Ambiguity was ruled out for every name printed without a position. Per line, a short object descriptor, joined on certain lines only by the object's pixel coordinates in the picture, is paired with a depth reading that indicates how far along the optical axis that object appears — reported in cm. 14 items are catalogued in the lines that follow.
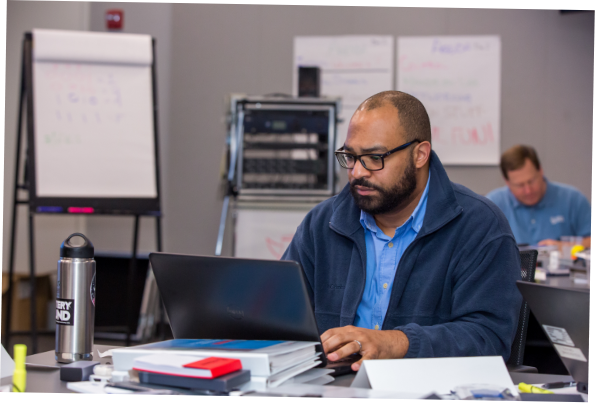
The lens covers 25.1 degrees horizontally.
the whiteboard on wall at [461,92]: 779
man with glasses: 445
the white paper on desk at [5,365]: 354
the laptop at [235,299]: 328
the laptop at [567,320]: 283
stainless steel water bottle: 384
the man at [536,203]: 713
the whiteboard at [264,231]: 675
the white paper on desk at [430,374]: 309
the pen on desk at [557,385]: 344
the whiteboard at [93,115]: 676
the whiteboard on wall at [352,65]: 786
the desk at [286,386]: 301
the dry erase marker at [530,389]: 318
